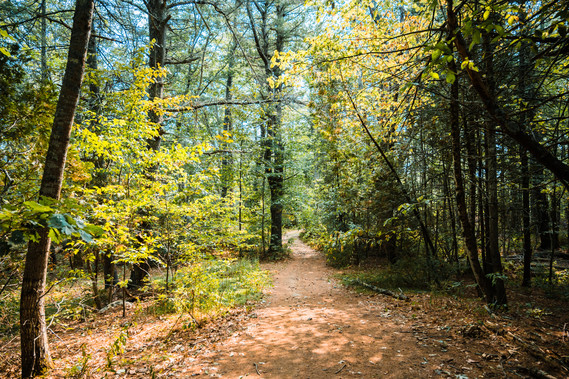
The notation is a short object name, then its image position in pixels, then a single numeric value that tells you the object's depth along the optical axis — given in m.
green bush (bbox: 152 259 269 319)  5.78
